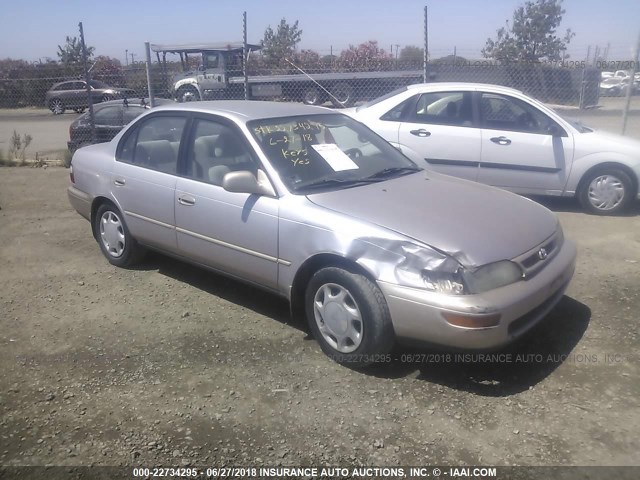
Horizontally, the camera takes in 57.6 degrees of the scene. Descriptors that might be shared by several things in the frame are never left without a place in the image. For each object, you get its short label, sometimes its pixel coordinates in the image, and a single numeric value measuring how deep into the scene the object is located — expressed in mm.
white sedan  6906
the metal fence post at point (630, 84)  8805
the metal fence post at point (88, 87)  10328
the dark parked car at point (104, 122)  11164
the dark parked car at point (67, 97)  26125
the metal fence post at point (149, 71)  10164
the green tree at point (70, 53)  33694
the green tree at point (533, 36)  29703
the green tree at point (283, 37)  35656
